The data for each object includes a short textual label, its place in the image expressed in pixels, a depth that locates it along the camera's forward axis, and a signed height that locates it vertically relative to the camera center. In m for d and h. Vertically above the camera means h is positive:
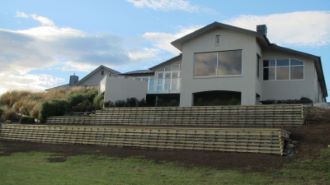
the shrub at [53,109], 28.16 +0.47
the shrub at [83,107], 30.16 +0.66
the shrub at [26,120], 27.47 -0.32
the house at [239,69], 28.88 +3.60
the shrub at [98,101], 30.17 +1.11
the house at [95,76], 55.89 +5.33
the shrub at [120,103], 29.88 +1.00
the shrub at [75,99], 30.98 +1.25
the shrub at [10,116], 30.55 -0.12
